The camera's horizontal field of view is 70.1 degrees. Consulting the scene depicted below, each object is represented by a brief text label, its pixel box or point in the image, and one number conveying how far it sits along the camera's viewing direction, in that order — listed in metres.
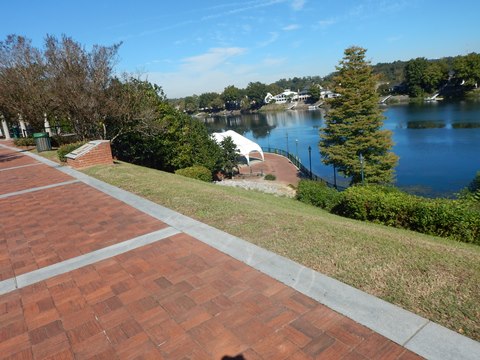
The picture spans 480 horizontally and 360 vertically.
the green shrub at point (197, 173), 22.09
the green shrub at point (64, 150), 14.14
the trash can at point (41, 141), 18.64
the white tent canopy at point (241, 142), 36.38
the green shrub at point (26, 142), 22.33
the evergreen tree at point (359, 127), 25.12
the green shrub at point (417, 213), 8.15
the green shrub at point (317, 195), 14.07
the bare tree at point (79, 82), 16.16
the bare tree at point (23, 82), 19.34
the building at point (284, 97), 163.65
